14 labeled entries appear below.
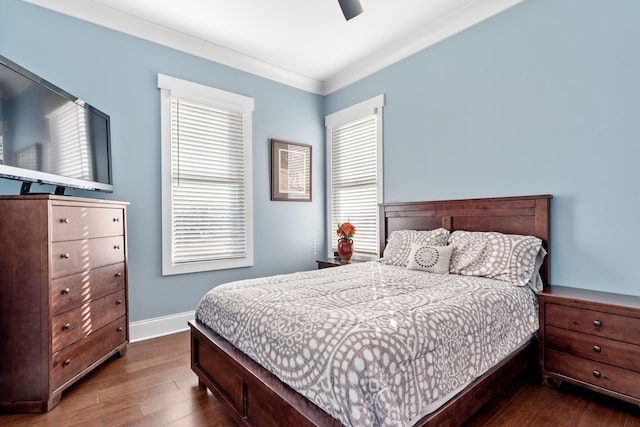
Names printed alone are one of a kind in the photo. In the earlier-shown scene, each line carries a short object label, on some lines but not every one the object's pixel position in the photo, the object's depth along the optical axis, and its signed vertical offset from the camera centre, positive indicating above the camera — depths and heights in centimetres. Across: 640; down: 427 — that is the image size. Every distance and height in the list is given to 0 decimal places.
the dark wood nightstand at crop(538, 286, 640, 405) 178 -77
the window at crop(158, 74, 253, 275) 318 +38
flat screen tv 188 +53
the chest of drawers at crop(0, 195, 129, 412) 186 -52
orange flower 376 -22
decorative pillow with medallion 252 -37
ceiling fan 191 +124
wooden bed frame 133 -77
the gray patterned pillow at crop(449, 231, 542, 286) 223 -33
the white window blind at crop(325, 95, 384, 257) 380 +53
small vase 374 -42
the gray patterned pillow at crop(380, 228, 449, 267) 281 -27
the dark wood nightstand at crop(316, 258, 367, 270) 368 -59
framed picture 391 +52
